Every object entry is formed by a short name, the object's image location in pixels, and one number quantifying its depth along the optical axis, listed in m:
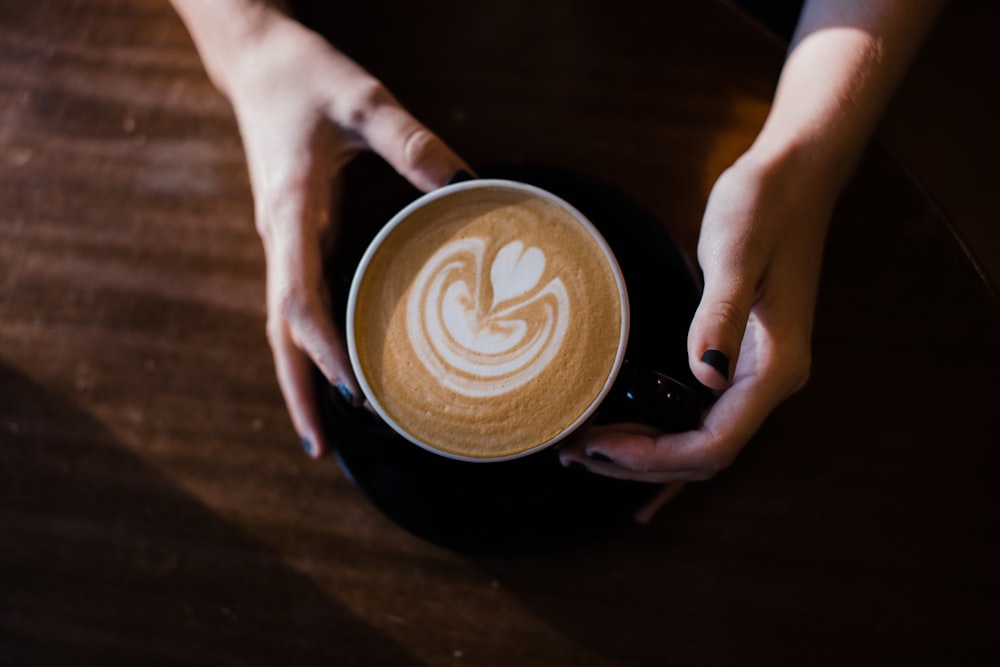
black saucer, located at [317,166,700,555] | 0.71
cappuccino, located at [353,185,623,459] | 0.60
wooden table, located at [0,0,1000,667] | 0.71
